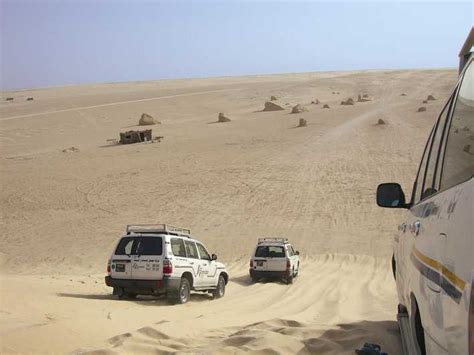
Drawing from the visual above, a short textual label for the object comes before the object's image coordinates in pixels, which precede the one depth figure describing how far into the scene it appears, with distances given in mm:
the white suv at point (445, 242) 2457
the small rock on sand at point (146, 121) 57375
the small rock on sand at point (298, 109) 59188
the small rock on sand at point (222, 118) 57472
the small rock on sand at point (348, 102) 66319
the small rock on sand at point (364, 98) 70688
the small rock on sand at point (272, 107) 64038
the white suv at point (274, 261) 18906
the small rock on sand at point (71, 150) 44281
